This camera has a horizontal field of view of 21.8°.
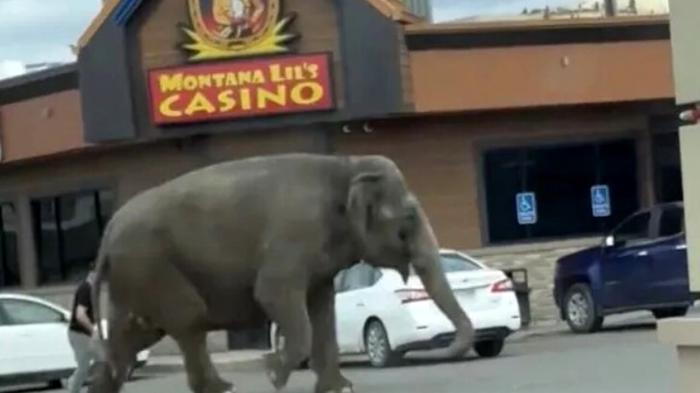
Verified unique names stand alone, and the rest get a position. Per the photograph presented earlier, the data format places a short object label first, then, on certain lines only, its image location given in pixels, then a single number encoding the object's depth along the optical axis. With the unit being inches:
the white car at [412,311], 926.4
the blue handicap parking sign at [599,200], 1262.3
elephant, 489.4
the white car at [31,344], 1023.0
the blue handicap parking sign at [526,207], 1240.2
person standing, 788.0
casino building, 1162.0
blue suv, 1028.5
